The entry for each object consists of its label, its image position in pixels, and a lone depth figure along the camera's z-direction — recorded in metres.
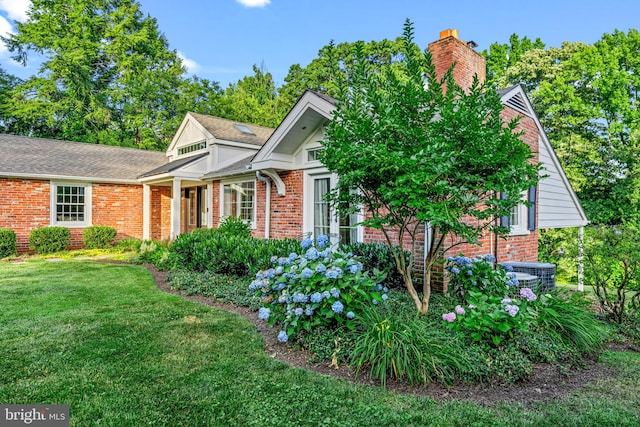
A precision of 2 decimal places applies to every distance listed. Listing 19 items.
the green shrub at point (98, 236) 13.30
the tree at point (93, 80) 26.02
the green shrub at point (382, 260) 6.23
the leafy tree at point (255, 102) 27.14
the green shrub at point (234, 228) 9.52
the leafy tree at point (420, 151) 3.70
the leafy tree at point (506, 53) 24.64
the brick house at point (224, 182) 8.13
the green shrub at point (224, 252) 6.98
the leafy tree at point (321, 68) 31.12
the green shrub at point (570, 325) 4.05
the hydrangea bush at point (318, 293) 3.93
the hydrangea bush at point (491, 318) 3.54
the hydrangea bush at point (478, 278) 4.75
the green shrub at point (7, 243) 11.50
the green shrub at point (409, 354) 3.27
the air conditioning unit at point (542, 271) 7.00
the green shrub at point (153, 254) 9.70
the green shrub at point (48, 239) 12.25
